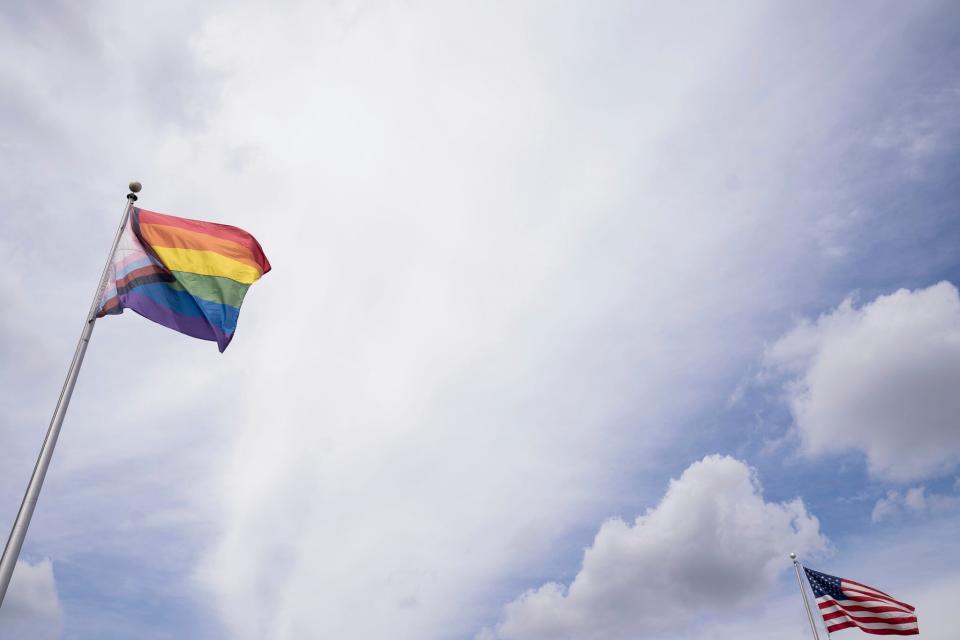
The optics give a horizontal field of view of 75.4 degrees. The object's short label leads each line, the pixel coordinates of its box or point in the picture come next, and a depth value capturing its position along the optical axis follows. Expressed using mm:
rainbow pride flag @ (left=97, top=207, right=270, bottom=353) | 20828
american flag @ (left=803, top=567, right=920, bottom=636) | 40500
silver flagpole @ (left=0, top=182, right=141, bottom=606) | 14211
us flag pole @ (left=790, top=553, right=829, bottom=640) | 45297
